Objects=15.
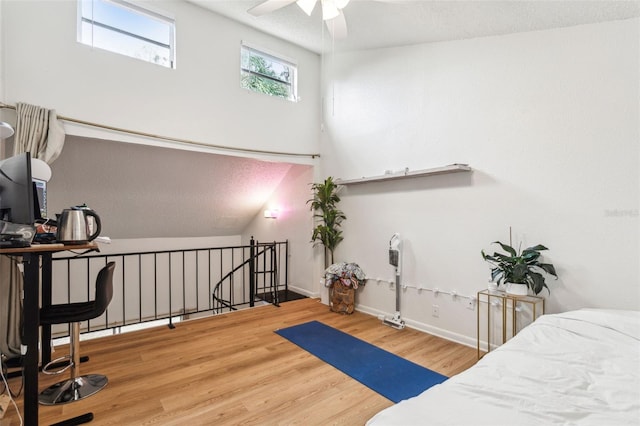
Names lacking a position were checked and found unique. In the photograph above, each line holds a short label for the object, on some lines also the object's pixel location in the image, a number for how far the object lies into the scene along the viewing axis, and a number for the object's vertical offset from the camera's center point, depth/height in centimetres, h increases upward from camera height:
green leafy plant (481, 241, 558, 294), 266 -49
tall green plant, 477 -4
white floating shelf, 325 +47
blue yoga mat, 252 -143
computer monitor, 170 +11
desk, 182 -71
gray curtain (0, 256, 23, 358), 268 -85
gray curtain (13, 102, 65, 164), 284 +75
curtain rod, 315 +93
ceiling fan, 233 +164
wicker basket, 438 -122
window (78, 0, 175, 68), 337 +213
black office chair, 221 -78
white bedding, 111 -75
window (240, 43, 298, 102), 451 +216
